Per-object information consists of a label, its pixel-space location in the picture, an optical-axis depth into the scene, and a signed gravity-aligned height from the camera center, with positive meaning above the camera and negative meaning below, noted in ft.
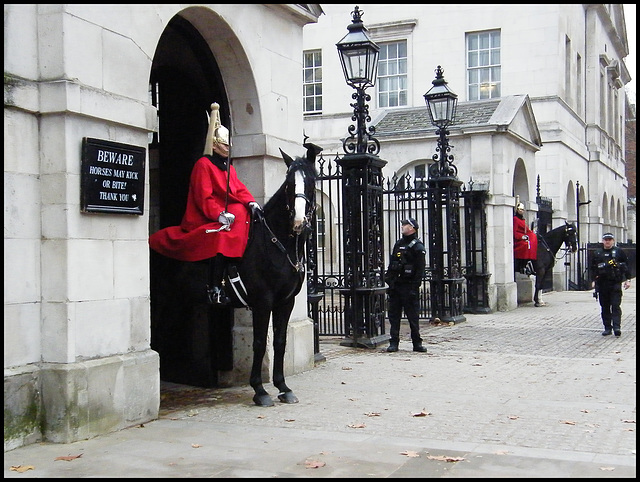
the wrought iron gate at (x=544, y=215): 77.08 +4.38
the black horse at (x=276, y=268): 26.91 -0.09
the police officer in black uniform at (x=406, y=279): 39.55 -0.79
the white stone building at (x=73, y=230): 21.63 +1.07
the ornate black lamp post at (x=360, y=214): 41.98 +2.56
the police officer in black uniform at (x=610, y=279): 46.85 -1.13
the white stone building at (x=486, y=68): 94.12 +23.25
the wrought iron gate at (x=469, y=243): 55.03 +1.44
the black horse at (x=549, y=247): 68.49 +1.13
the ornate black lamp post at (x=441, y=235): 54.85 +1.81
